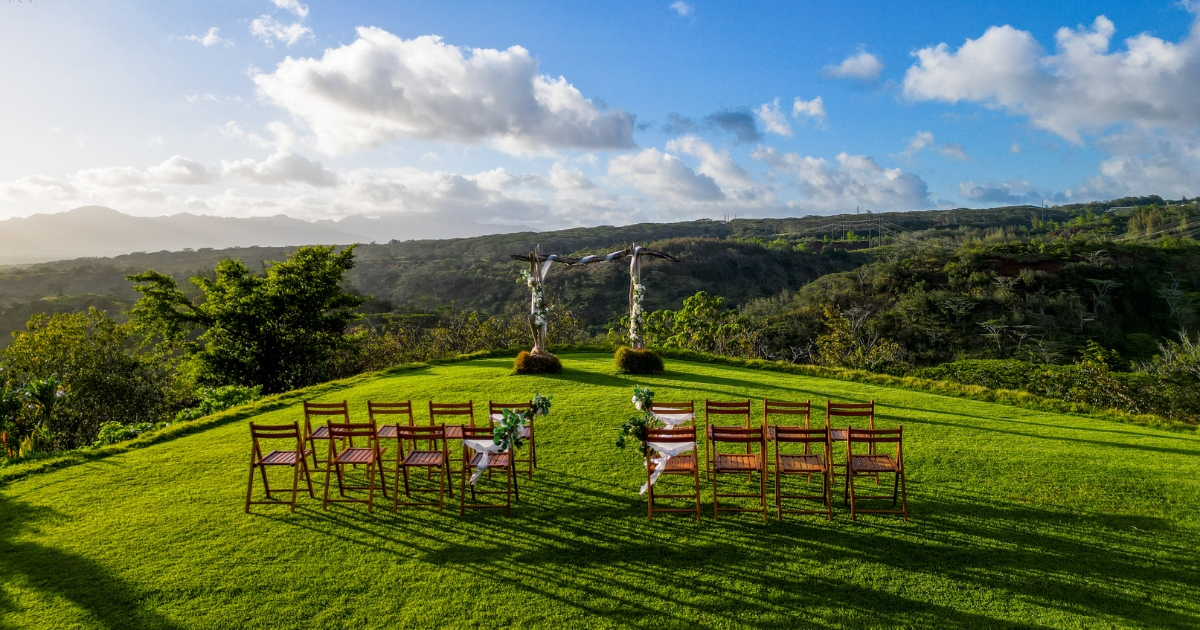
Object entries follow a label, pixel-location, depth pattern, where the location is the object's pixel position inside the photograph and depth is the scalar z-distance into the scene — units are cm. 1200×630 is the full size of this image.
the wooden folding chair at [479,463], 631
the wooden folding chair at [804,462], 600
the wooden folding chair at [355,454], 642
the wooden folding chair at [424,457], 632
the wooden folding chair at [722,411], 734
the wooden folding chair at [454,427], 713
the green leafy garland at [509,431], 607
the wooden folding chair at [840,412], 675
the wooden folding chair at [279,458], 641
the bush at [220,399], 1199
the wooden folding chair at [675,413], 715
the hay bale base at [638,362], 1499
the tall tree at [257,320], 1836
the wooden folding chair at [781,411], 729
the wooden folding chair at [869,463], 597
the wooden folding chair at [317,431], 719
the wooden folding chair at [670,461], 603
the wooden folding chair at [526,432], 727
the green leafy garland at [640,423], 611
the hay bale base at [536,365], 1470
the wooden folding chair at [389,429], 745
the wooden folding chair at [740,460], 589
